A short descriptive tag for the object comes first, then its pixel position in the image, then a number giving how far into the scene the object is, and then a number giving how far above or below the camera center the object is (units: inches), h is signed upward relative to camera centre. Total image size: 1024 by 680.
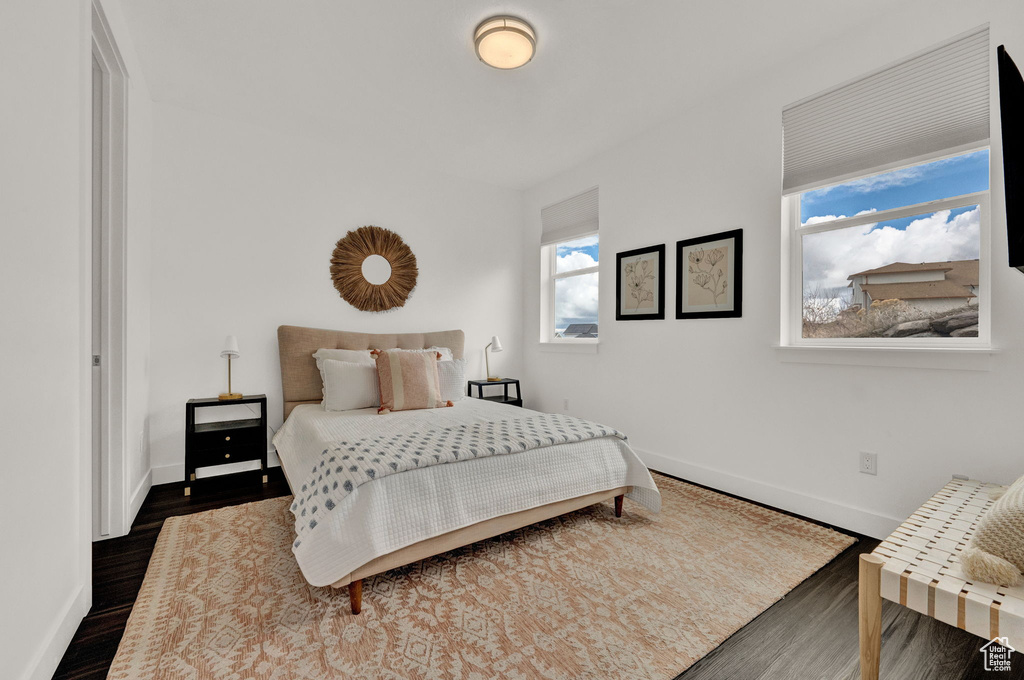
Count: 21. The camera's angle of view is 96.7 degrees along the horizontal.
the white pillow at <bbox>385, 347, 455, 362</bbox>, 153.5 -5.6
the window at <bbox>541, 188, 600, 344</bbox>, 169.5 +26.3
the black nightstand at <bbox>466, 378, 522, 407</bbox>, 173.5 -20.1
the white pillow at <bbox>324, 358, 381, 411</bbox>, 126.3 -13.7
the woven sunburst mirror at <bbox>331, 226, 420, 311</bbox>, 153.4 +24.0
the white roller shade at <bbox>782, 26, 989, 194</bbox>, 81.0 +44.3
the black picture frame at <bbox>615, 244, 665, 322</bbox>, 137.3 +17.8
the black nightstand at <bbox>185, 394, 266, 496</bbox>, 117.4 -27.3
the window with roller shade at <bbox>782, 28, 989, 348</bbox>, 82.7 +27.2
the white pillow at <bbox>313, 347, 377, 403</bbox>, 137.0 -5.6
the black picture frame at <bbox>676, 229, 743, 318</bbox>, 116.5 +17.3
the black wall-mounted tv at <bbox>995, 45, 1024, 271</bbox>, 59.9 +25.3
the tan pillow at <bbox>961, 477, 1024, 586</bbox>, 48.9 -23.7
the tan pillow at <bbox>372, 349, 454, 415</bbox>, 125.0 -12.5
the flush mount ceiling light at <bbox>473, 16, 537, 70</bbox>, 91.0 +61.0
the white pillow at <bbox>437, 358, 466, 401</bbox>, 140.3 -13.1
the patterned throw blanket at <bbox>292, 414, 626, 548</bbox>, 71.2 -20.2
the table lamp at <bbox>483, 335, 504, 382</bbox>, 177.2 -2.8
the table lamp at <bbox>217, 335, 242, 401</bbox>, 125.6 -3.6
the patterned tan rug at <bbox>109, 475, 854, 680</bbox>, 57.9 -41.0
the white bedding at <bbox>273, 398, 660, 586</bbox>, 67.4 -27.0
